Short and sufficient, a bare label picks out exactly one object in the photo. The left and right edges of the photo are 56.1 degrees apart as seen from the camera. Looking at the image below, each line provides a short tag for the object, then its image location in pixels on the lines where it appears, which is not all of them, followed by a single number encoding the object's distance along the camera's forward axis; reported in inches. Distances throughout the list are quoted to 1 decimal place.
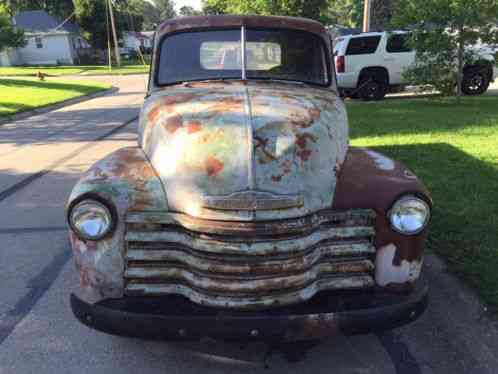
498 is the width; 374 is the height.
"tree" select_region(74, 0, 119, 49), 1800.0
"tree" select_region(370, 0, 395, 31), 1613.9
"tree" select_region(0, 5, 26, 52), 1040.8
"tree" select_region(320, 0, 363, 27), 2310.5
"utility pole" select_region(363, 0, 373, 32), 718.0
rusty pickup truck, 94.1
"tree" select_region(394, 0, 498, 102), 422.9
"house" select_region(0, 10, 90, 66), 1865.2
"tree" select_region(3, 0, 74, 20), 2258.9
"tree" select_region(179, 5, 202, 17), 4817.9
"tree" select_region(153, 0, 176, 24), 5177.2
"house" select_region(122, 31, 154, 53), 2495.9
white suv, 556.1
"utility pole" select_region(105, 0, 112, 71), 1757.6
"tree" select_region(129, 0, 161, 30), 4677.2
